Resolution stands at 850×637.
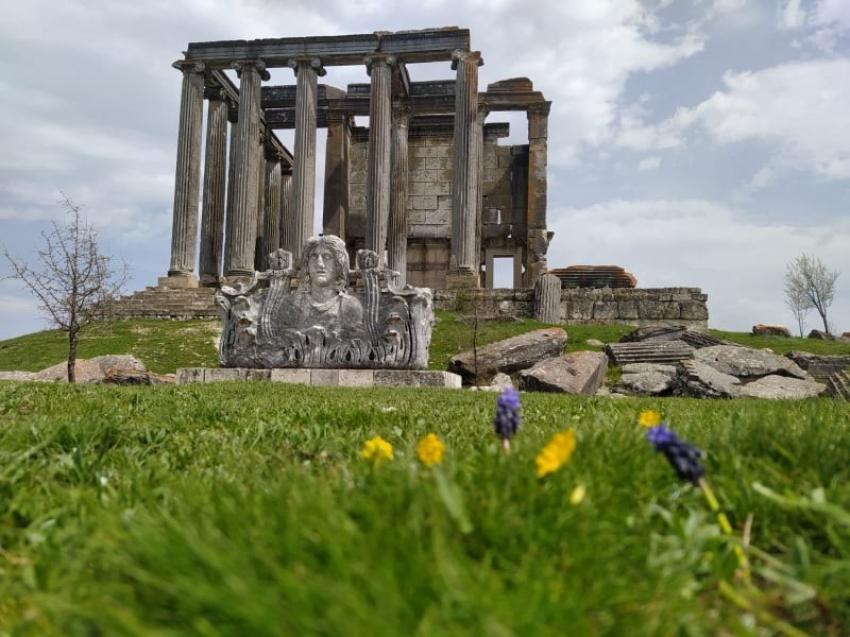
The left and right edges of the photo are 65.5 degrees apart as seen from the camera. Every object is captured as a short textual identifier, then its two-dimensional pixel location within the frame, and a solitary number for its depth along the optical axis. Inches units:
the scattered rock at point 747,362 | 627.2
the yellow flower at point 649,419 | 94.2
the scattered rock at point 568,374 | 533.3
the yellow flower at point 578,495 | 62.7
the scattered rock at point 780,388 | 512.7
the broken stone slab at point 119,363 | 653.3
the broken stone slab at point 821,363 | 664.4
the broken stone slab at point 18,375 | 615.5
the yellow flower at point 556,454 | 65.1
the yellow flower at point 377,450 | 84.9
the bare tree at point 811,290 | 1780.3
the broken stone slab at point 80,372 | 609.0
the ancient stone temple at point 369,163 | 1202.0
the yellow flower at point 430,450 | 72.7
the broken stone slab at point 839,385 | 425.0
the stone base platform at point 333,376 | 511.5
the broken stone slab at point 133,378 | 557.3
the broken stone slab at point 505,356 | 634.8
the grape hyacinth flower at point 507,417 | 83.8
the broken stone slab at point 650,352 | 668.1
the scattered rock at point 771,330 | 982.1
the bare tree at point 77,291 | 667.4
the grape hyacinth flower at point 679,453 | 67.7
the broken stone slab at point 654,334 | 772.6
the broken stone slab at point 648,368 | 605.8
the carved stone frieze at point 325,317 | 530.3
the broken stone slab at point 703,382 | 501.7
